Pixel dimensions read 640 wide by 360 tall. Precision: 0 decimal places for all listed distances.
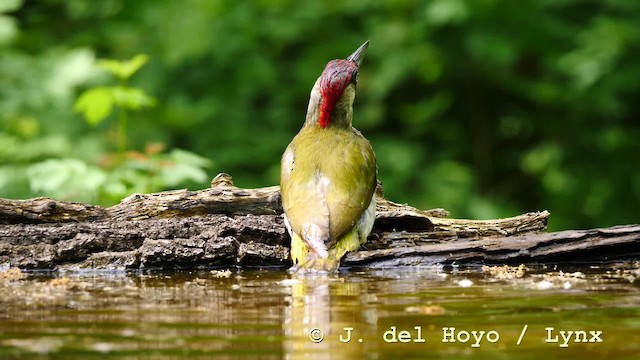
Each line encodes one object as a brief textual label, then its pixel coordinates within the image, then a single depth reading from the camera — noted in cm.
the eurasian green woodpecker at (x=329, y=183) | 832
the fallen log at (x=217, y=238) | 813
